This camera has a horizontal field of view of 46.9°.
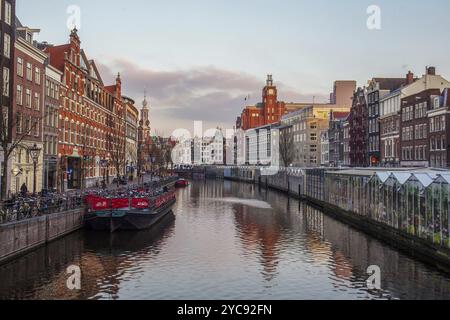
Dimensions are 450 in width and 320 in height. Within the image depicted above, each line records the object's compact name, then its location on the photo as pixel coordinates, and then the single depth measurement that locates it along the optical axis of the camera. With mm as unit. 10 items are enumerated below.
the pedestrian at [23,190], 46981
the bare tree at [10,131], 37938
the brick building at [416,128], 77188
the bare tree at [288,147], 141075
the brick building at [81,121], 70062
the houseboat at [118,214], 46188
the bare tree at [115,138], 97188
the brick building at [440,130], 70562
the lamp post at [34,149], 41312
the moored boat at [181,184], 141325
